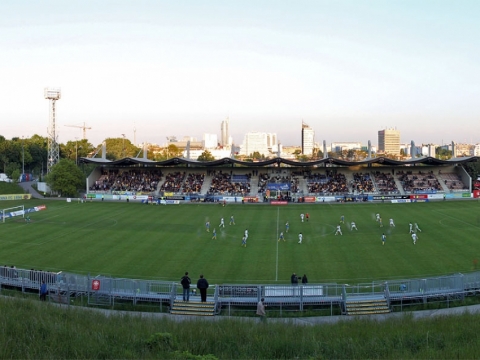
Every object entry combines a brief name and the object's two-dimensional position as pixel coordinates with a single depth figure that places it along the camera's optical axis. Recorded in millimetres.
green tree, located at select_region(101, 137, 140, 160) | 145625
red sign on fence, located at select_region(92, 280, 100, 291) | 20141
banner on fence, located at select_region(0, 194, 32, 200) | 65744
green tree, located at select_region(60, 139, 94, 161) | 124912
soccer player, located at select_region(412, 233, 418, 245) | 32412
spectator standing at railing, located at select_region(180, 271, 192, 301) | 18891
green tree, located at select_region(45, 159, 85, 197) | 67688
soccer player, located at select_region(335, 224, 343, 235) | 36925
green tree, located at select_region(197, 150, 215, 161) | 169312
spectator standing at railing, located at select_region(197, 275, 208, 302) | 18516
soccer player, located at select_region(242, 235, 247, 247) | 32622
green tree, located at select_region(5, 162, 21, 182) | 91725
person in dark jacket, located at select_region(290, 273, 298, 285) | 20922
